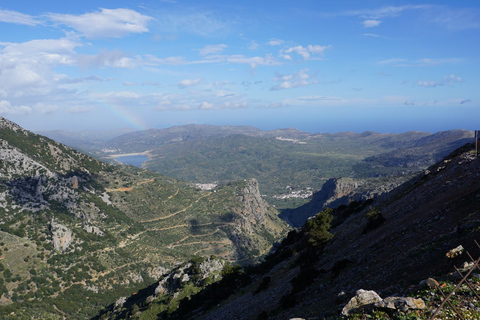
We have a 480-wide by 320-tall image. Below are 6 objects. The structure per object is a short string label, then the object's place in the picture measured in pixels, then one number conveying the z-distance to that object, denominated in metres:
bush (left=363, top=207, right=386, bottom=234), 33.72
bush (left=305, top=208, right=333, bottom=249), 41.05
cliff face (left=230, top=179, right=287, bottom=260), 144.75
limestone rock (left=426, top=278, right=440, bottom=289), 13.19
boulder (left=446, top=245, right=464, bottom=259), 15.79
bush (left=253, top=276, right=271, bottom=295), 37.28
